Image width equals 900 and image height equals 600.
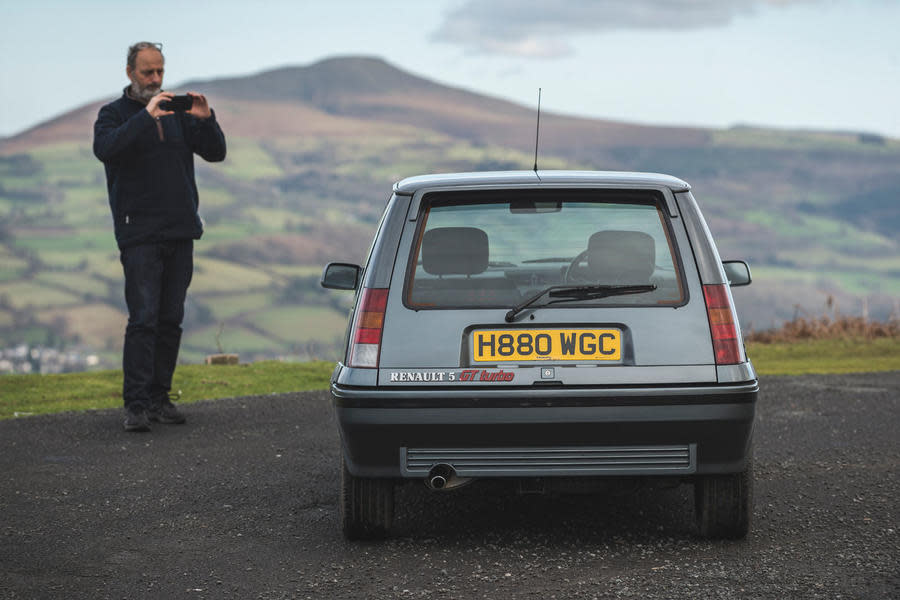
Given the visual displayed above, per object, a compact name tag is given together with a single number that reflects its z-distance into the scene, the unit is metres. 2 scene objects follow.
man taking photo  16.27
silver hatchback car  9.16
